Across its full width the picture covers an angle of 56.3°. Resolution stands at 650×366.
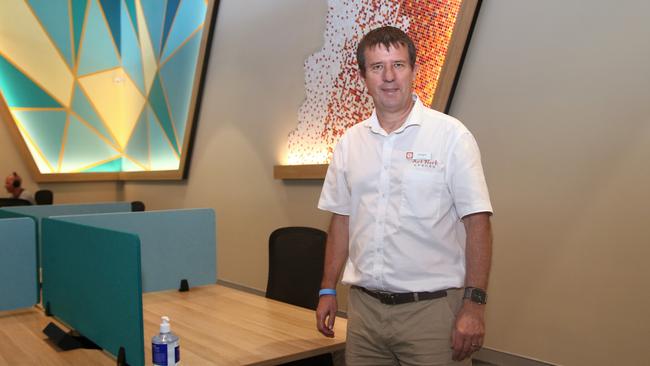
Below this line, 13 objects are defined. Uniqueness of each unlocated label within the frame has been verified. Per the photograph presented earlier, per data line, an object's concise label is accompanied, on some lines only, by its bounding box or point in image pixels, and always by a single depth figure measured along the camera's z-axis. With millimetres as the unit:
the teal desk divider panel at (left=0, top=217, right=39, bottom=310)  2740
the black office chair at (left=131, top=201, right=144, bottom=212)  5408
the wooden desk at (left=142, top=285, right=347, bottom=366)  2150
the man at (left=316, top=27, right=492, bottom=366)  1799
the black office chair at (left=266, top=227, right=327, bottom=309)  3012
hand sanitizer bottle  1796
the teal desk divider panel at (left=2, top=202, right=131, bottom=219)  3488
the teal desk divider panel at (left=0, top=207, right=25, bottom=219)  3245
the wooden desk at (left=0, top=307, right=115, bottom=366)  2074
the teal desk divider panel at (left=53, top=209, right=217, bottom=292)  3090
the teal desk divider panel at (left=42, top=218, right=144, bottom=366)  1896
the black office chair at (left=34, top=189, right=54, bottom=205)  7031
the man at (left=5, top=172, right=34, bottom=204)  7212
